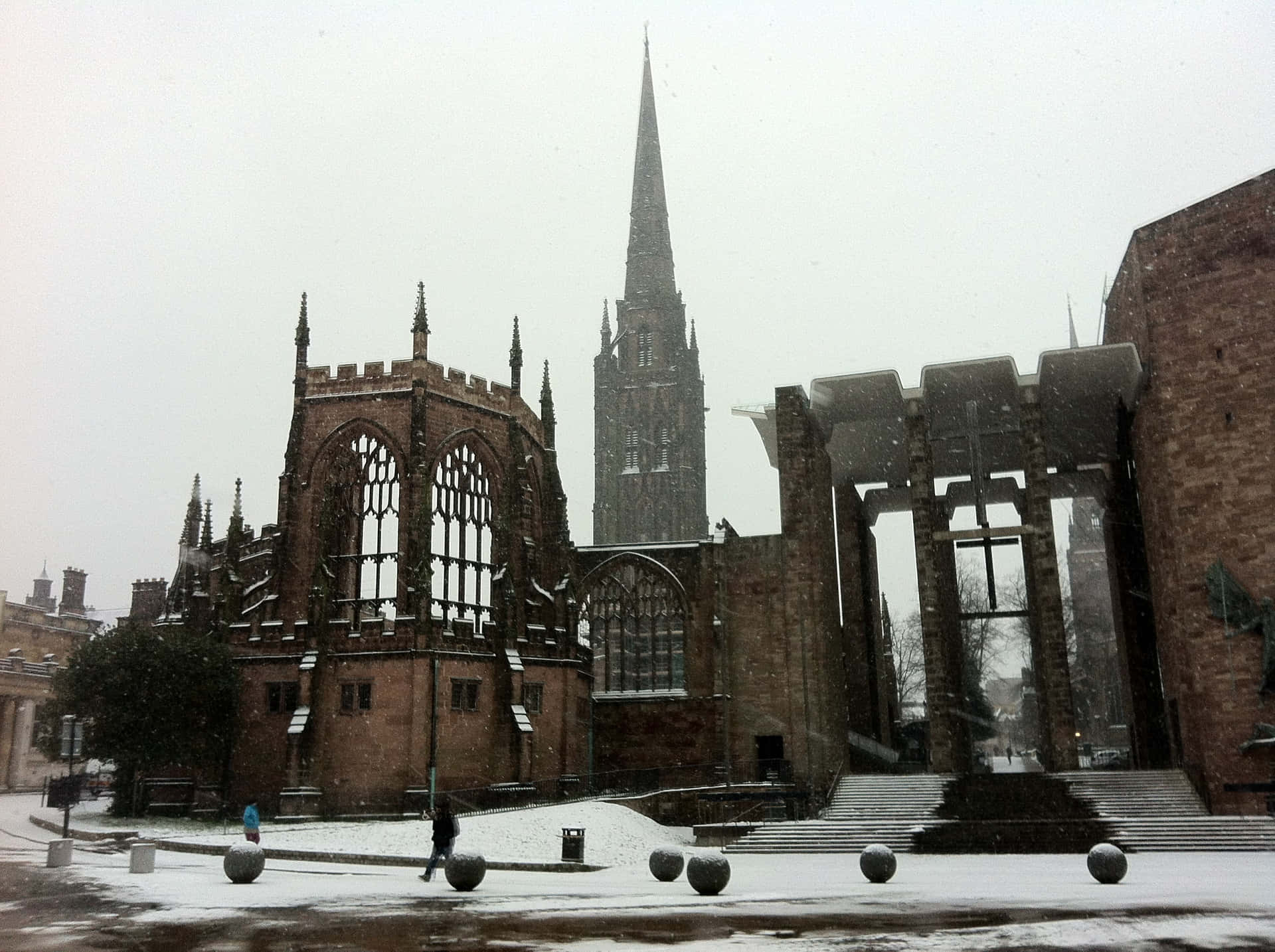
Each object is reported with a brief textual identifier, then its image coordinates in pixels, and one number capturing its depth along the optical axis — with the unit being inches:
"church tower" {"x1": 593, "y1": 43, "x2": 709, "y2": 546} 3139.8
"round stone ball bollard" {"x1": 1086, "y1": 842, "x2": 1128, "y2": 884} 651.5
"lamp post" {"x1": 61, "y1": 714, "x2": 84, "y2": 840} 949.2
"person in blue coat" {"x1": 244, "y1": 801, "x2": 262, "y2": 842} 901.8
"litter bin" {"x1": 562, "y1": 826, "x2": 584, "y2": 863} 839.9
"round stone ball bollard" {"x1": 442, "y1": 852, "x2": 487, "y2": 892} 643.5
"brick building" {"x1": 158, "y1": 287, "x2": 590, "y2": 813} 1217.4
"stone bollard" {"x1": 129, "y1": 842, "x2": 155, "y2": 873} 708.7
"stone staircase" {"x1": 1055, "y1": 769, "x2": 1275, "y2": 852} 975.6
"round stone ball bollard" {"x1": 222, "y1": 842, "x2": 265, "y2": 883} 654.5
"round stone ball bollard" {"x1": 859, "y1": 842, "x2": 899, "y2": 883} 687.7
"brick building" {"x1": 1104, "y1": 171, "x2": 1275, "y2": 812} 1082.7
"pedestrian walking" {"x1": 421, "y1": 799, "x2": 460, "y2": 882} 710.5
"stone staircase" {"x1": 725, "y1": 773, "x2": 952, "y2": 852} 1038.4
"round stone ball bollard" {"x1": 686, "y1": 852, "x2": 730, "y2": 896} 613.9
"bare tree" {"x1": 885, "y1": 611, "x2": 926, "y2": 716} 2657.5
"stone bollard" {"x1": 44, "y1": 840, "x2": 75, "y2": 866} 739.4
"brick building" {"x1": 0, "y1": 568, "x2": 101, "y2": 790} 2103.8
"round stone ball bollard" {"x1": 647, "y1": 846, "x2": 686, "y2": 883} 703.7
